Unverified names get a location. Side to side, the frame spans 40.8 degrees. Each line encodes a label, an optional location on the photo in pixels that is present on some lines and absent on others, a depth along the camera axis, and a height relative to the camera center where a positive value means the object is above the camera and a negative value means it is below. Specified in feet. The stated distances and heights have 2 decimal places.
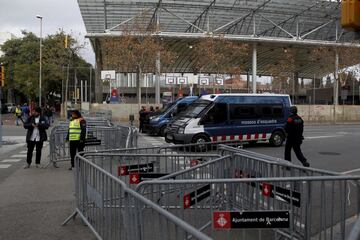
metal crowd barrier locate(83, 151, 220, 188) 25.84 -3.23
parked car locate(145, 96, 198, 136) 85.81 -2.00
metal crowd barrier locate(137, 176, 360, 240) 16.93 -3.58
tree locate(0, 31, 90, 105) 200.64 +19.78
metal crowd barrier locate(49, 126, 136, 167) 46.93 -3.39
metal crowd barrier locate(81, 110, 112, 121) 105.76 -1.83
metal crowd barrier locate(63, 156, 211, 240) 11.59 -3.31
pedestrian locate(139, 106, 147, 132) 96.45 -2.44
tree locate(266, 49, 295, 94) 192.54 +15.57
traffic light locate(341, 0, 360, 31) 16.15 +3.04
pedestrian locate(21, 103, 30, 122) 116.78 -1.11
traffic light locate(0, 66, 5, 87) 67.97 +4.30
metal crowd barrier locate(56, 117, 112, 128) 67.47 -2.34
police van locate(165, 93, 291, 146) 60.59 -1.80
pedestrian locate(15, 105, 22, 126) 126.52 -2.09
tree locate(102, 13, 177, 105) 149.07 +17.18
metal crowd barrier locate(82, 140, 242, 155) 31.01 -3.13
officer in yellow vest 41.68 -2.50
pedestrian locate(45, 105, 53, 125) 121.18 -1.77
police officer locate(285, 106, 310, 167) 44.11 -2.69
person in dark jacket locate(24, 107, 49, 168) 44.21 -2.47
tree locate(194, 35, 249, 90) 157.54 +17.74
